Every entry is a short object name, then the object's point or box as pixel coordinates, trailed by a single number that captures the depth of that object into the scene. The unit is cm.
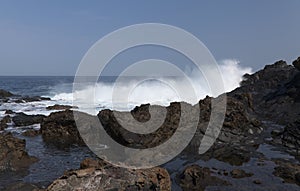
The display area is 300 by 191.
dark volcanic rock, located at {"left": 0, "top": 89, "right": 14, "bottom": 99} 4809
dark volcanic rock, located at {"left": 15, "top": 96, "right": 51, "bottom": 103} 4140
